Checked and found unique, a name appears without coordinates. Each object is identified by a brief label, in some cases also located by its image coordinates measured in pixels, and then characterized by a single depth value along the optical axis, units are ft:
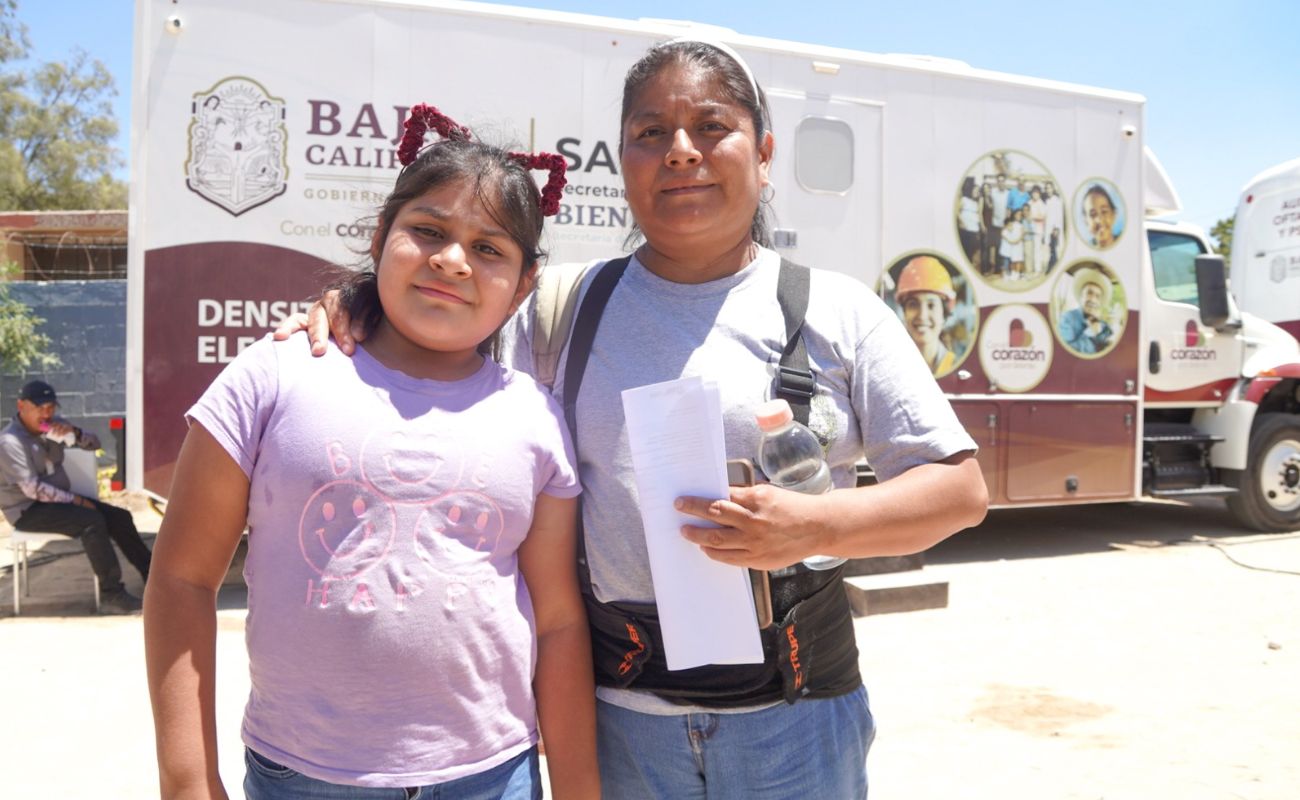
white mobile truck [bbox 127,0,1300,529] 16.47
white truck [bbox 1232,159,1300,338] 30.40
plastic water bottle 4.50
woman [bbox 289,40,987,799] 4.66
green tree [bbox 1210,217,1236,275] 84.08
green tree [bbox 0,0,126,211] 83.25
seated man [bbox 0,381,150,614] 18.37
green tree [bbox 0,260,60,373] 28.81
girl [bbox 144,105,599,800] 4.25
